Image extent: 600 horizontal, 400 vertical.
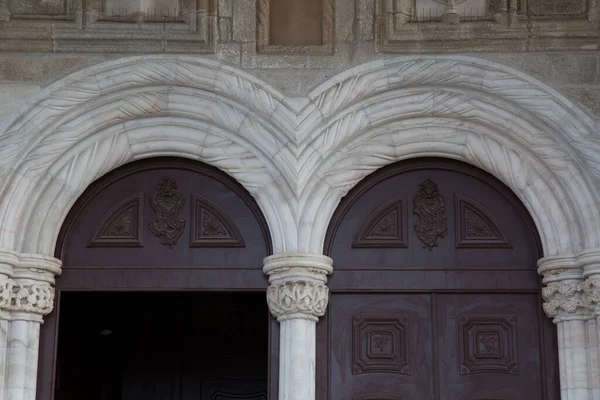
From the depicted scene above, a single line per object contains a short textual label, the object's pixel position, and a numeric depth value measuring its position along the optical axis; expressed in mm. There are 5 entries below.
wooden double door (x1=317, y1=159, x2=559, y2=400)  6789
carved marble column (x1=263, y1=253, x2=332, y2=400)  6633
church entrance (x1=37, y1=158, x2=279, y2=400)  6969
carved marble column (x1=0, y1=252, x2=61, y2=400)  6633
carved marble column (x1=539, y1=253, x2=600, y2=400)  6555
